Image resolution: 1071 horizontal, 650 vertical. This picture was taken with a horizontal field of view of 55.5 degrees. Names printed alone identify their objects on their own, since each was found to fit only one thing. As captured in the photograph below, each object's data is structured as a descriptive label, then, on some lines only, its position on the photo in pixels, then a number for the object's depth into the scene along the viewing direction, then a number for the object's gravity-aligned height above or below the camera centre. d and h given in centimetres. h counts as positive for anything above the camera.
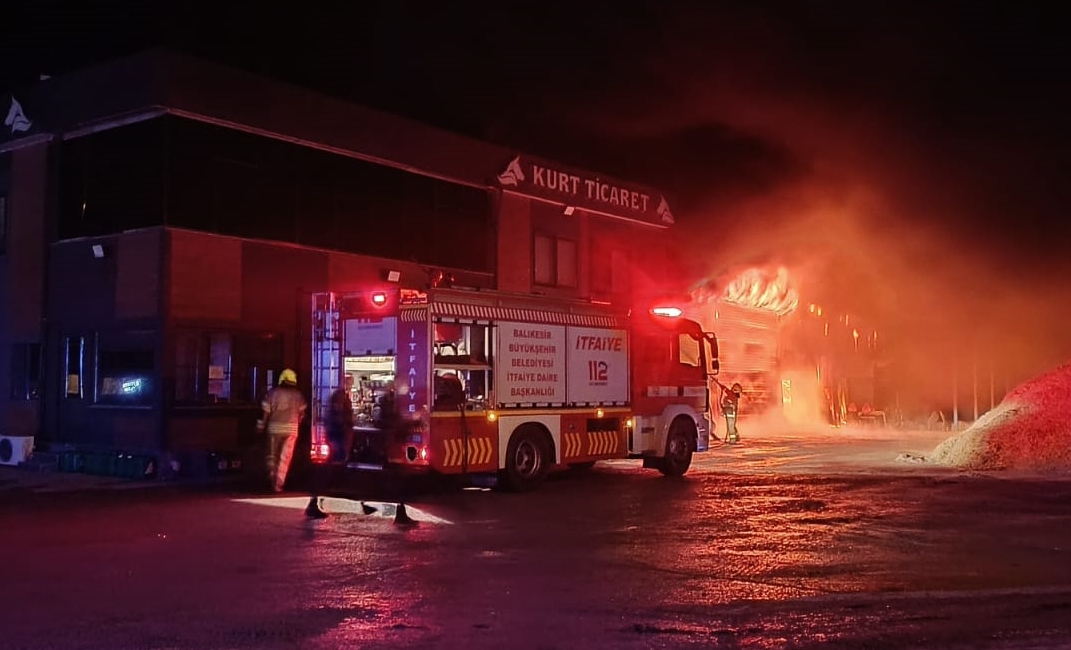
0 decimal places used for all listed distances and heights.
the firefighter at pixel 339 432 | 1331 -27
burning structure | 2848 +189
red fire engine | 1294 +41
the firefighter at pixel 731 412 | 2489 -4
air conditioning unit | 1795 -66
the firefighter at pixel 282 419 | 1342 -10
